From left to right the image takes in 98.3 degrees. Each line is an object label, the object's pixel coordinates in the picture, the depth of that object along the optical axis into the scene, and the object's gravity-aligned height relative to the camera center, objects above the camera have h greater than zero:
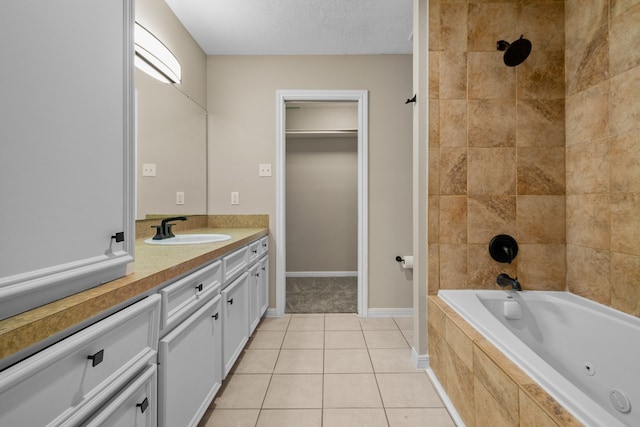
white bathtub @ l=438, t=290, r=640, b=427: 0.83 -0.53
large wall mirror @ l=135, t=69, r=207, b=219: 1.70 +0.47
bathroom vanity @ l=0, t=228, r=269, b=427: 0.51 -0.36
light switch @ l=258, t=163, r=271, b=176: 2.57 +0.41
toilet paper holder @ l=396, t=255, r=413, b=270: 2.42 -0.42
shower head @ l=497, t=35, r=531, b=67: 1.47 +0.88
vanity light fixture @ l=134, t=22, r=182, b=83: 1.66 +1.01
